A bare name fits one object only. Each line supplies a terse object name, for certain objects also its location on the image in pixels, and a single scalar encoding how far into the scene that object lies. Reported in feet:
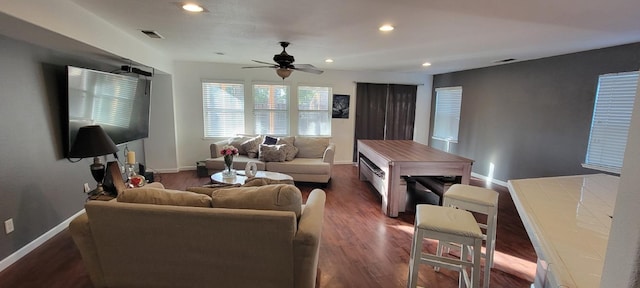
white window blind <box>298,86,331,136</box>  20.86
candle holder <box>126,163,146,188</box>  9.09
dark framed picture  21.33
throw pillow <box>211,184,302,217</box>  6.00
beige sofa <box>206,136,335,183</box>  15.65
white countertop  3.11
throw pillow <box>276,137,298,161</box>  16.43
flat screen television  9.46
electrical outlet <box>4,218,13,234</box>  7.72
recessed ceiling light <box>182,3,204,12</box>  7.55
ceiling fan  11.79
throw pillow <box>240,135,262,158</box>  17.06
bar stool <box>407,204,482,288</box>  5.68
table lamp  8.29
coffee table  12.16
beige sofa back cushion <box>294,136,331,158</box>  17.54
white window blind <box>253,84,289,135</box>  20.01
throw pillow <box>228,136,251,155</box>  17.43
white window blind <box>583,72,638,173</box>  11.21
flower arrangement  12.71
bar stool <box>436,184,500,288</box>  7.02
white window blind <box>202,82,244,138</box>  19.19
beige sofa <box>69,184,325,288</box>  5.78
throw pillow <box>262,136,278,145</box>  17.58
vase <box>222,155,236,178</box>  12.67
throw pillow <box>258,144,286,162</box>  16.01
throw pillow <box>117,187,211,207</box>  6.09
